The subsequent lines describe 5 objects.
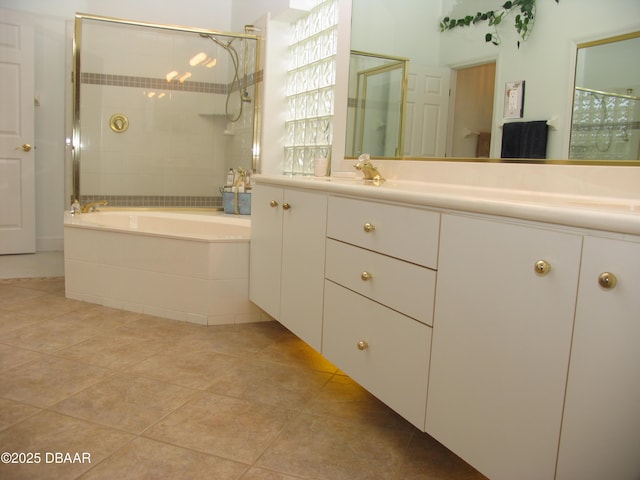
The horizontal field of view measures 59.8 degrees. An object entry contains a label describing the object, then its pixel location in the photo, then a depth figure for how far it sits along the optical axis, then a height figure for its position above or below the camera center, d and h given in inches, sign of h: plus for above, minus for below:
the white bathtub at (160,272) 109.0 -21.5
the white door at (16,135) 156.9 +7.1
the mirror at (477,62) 62.0 +15.7
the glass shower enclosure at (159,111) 148.0 +15.2
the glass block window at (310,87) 121.9 +20.2
